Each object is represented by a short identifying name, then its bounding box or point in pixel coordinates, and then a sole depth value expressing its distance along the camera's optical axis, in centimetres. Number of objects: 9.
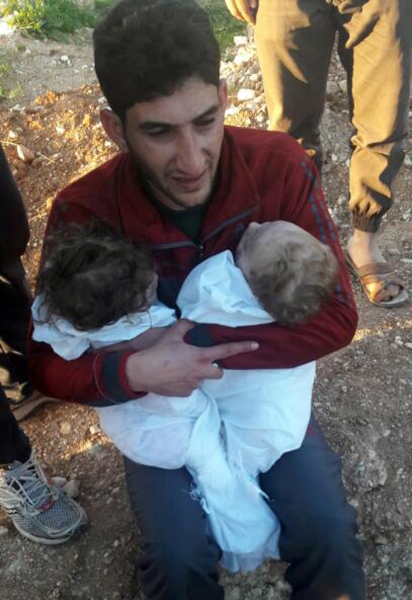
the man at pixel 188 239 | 172
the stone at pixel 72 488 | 252
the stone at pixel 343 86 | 442
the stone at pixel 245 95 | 432
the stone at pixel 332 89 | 441
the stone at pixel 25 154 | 407
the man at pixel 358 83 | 276
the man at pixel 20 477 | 221
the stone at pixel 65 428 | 277
